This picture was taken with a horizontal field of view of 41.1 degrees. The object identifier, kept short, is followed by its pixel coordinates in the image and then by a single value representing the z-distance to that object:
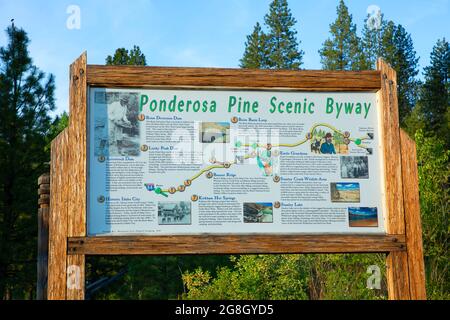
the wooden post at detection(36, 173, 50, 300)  6.85
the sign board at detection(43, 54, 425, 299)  6.31
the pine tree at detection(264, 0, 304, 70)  38.72
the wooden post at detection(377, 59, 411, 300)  6.67
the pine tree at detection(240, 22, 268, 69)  38.44
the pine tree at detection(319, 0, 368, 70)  40.09
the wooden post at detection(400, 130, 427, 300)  6.69
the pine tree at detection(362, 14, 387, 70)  40.35
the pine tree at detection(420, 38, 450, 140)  41.75
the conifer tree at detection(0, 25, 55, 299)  21.44
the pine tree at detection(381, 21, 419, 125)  40.97
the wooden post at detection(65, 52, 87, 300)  6.25
